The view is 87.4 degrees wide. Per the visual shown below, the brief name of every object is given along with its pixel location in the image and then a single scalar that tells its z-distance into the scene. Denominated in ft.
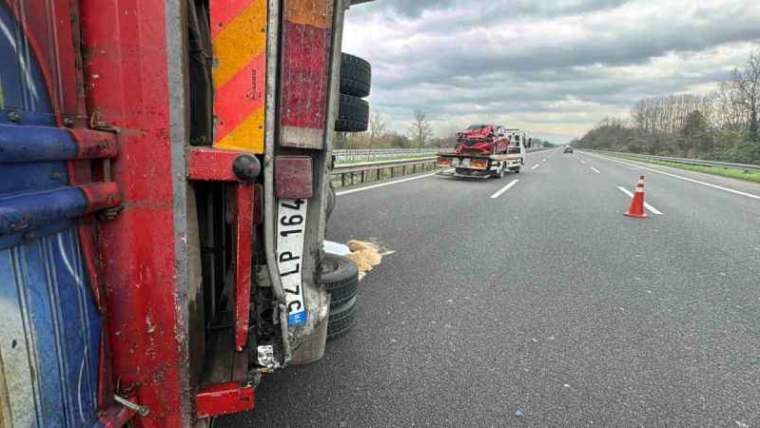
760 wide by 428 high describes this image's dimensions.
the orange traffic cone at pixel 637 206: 27.38
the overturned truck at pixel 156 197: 3.36
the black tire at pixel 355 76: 6.77
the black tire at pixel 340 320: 8.64
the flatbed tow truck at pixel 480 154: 49.95
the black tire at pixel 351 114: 6.89
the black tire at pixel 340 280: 8.01
